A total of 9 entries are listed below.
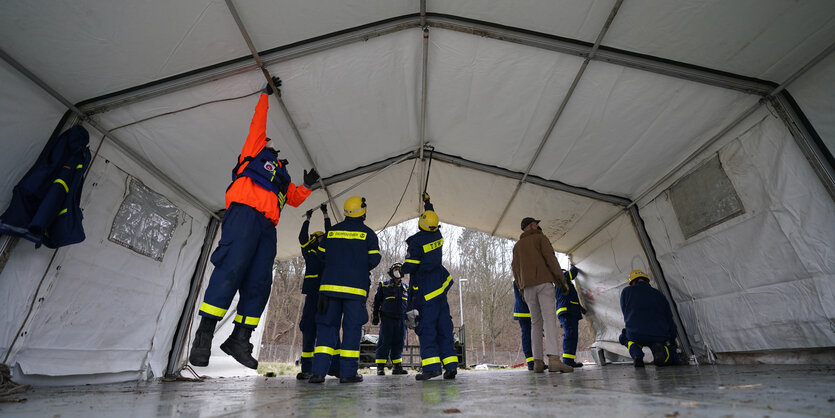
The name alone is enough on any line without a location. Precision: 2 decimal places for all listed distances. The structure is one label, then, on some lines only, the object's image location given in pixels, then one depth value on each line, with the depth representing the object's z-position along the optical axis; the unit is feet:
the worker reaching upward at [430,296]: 11.51
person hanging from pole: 8.29
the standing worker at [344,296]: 10.73
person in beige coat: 13.17
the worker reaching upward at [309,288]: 14.88
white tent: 8.63
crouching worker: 14.47
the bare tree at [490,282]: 63.05
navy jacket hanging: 8.30
